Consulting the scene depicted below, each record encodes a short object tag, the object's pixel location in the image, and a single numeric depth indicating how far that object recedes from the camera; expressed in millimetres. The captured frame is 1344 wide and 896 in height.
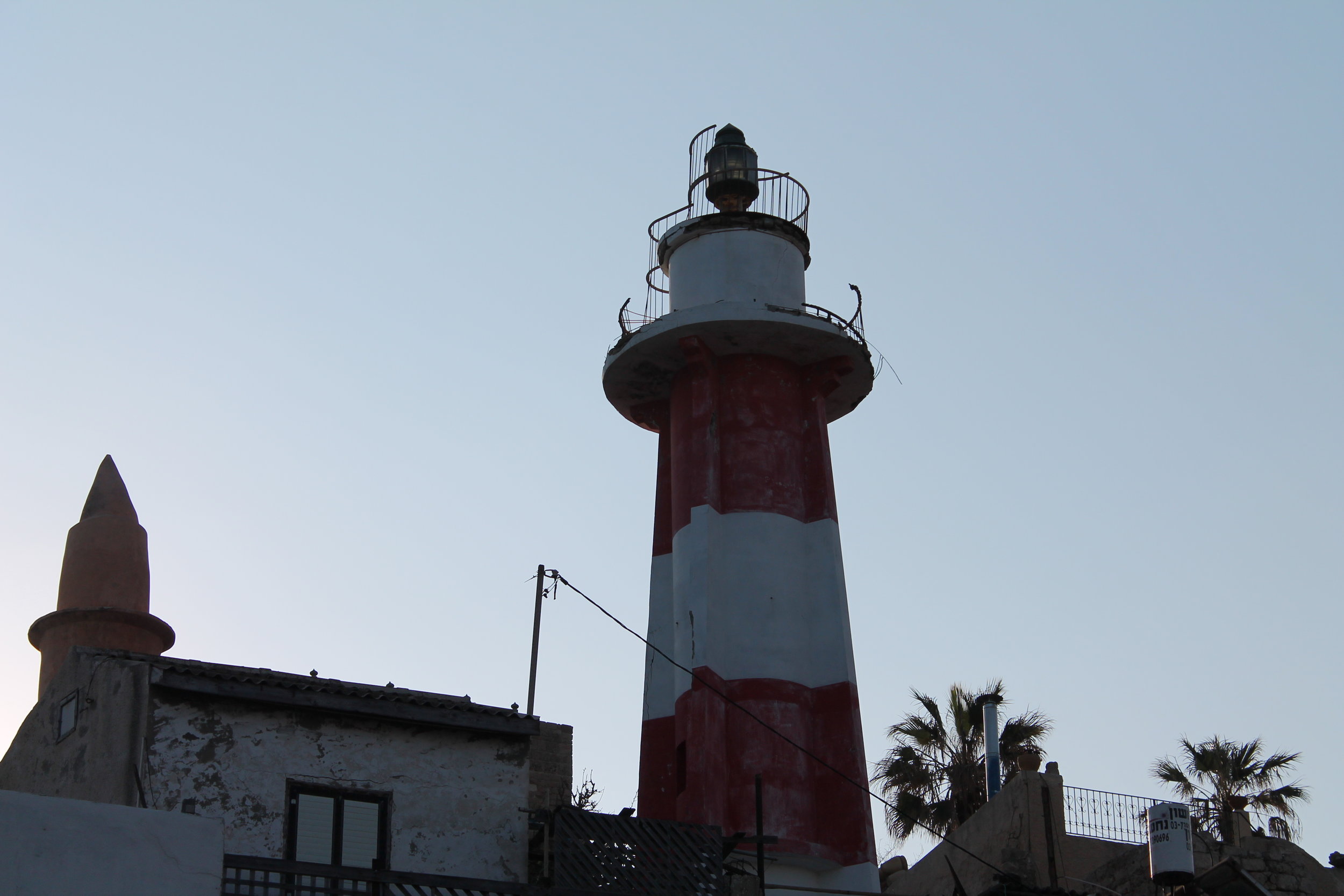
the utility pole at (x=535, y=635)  26594
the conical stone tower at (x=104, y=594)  30500
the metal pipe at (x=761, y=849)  24025
